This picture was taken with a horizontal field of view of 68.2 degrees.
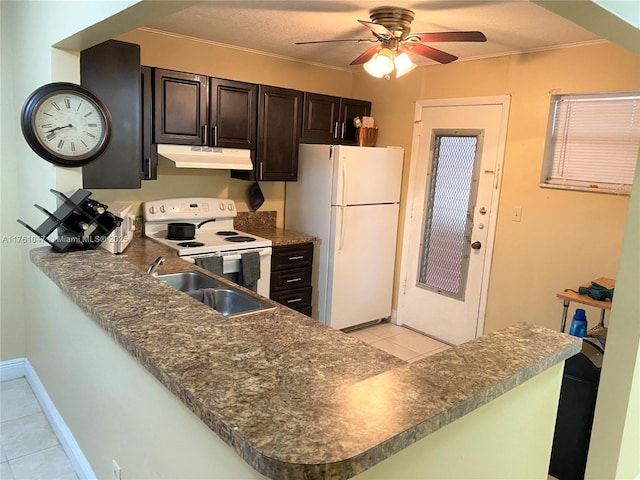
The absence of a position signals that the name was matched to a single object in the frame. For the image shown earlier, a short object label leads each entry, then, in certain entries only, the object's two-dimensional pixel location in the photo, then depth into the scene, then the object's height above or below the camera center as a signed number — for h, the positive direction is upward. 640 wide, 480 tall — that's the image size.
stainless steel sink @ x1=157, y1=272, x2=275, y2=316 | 2.18 -0.67
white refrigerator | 4.06 -0.47
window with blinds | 3.09 +0.28
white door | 3.86 -0.36
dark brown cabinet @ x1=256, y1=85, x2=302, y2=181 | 3.93 +0.26
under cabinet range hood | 3.40 +0.01
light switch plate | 3.68 -0.28
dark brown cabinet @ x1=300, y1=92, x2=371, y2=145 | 4.23 +0.45
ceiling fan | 2.72 +0.75
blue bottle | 2.61 -0.79
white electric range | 3.48 -0.61
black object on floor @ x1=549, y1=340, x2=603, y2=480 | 2.32 -1.14
